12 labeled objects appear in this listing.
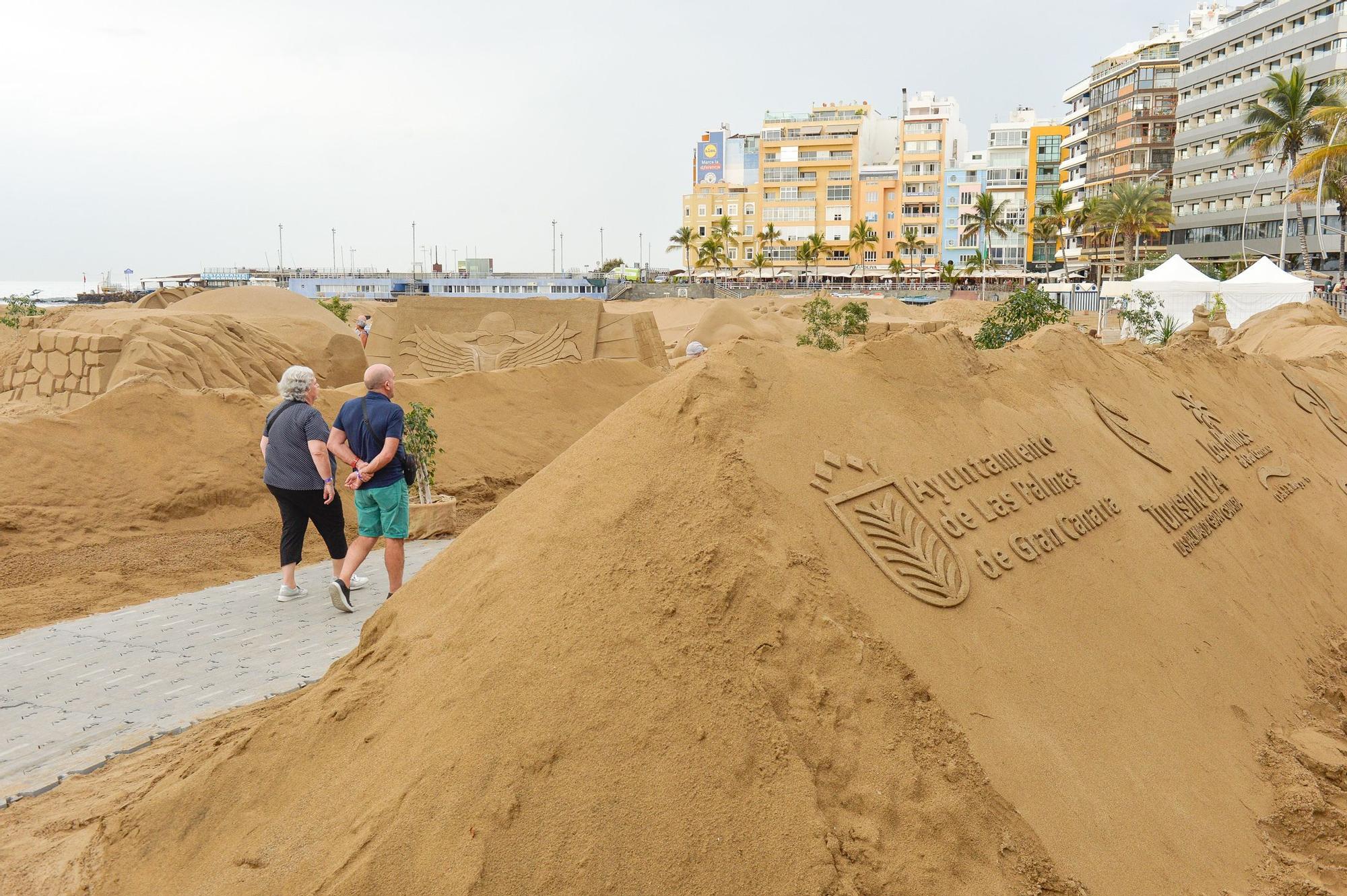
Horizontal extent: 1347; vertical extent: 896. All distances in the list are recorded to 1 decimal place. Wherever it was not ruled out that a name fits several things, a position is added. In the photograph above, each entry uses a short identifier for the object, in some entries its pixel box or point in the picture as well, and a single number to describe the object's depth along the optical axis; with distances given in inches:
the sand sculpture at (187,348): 491.8
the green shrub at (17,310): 887.7
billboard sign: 3085.6
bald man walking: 227.1
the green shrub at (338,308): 1101.1
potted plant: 329.7
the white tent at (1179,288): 903.1
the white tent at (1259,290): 858.8
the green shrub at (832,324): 574.5
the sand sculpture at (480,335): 614.9
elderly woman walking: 238.5
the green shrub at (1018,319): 405.4
